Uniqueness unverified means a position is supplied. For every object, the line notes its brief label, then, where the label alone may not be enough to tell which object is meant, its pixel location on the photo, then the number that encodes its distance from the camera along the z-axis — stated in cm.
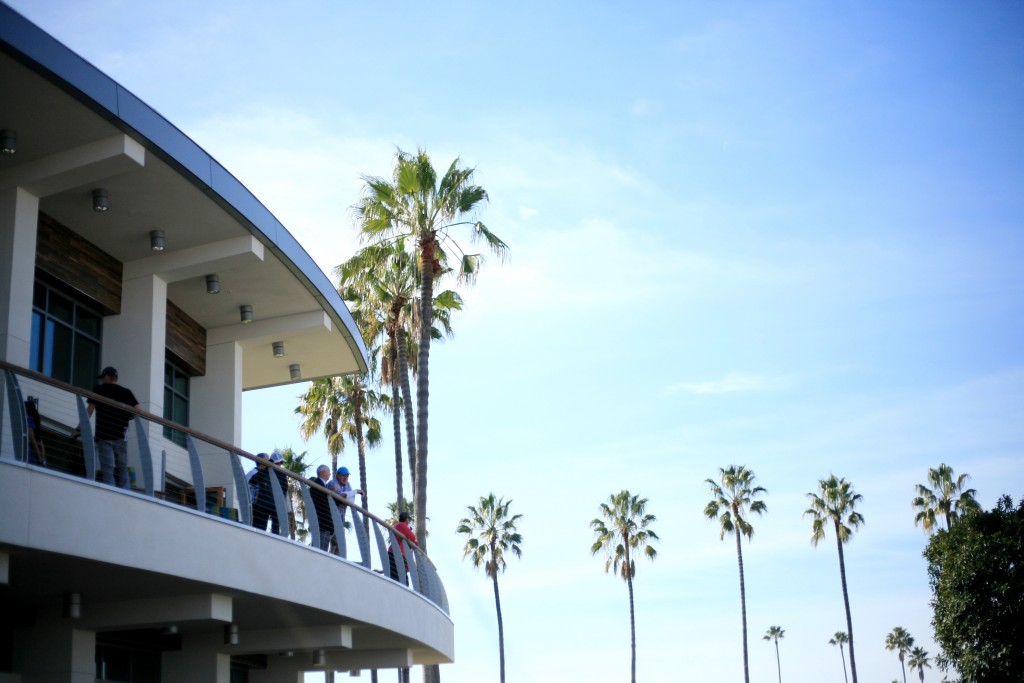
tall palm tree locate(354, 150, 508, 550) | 2616
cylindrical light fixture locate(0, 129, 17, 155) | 1342
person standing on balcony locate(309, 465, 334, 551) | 1453
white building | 1106
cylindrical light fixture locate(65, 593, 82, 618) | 1241
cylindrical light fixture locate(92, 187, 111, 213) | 1497
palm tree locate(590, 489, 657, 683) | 6212
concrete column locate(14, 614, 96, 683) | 1305
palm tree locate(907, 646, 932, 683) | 10200
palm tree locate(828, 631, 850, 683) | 11269
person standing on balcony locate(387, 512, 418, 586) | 1769
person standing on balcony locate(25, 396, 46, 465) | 1047
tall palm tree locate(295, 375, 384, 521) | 4441
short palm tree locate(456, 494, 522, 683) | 5653
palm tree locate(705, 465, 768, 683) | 6438
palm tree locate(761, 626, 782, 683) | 12569
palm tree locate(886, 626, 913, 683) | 10312
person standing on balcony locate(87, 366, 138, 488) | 1115
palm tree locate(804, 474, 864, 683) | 6494
